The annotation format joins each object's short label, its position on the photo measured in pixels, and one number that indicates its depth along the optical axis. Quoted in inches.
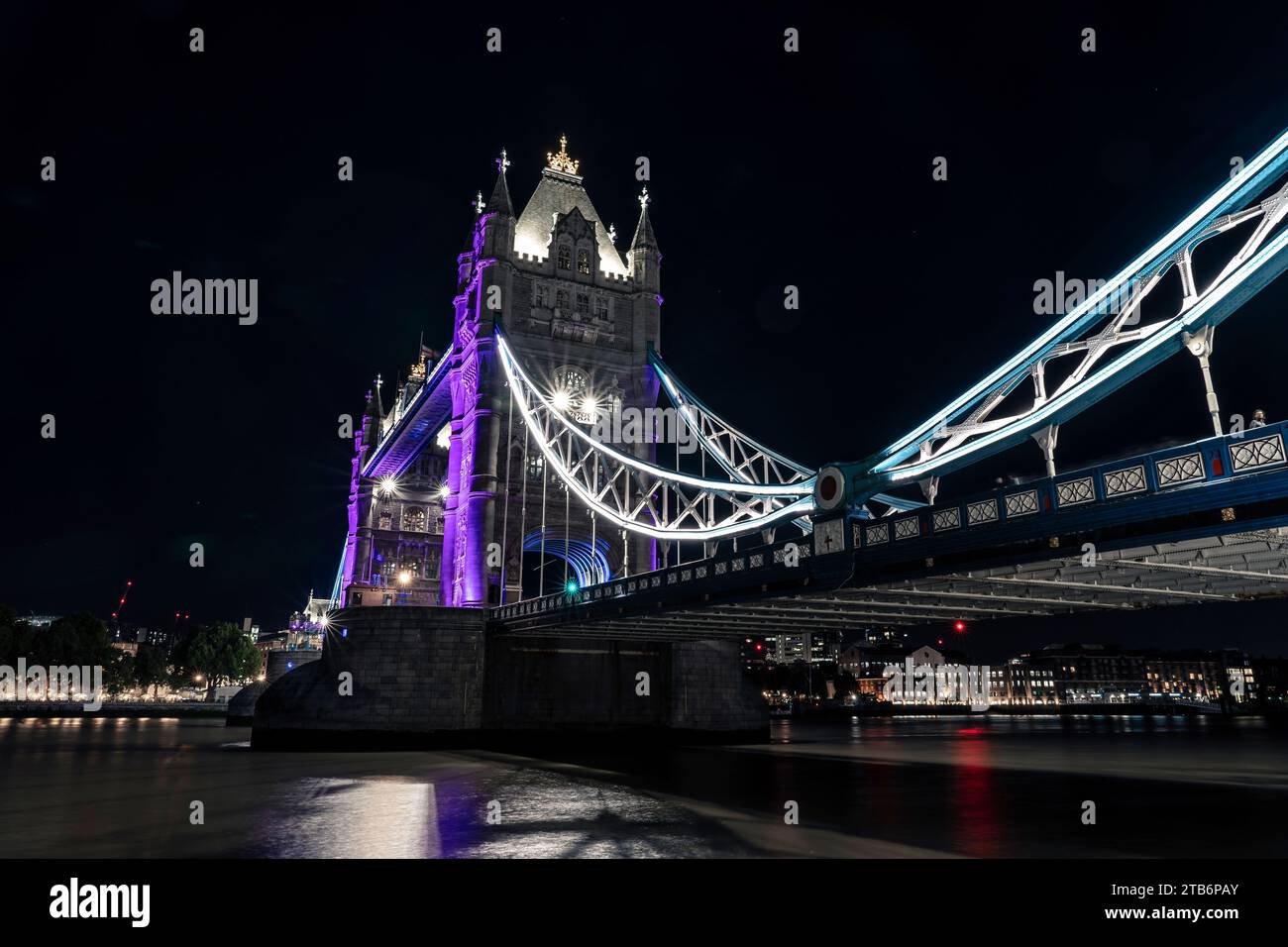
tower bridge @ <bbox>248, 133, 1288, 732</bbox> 562.6
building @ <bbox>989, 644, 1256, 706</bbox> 6973.4
